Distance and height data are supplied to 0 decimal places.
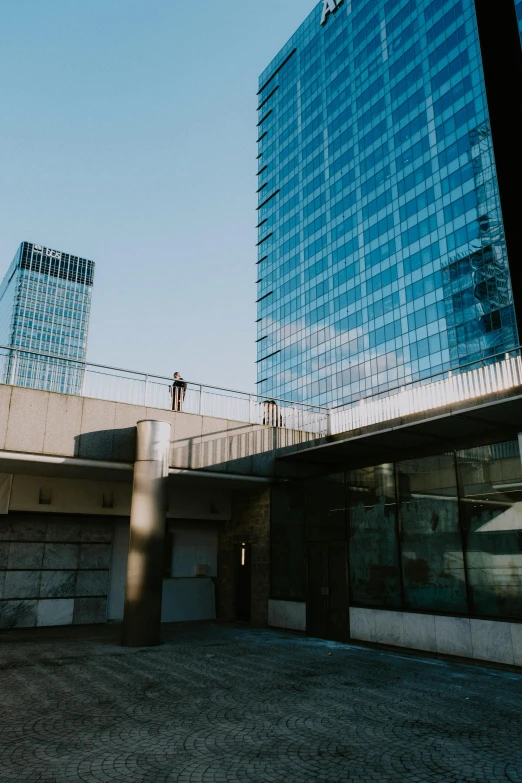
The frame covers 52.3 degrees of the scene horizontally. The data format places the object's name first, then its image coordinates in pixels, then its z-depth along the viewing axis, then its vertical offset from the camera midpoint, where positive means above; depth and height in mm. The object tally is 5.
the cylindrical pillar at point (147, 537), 13273 +42
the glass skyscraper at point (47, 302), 156875 +69921
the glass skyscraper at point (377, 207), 61062 +44941
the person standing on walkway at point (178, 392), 15984 +4294
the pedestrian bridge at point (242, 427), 11531 +2758
